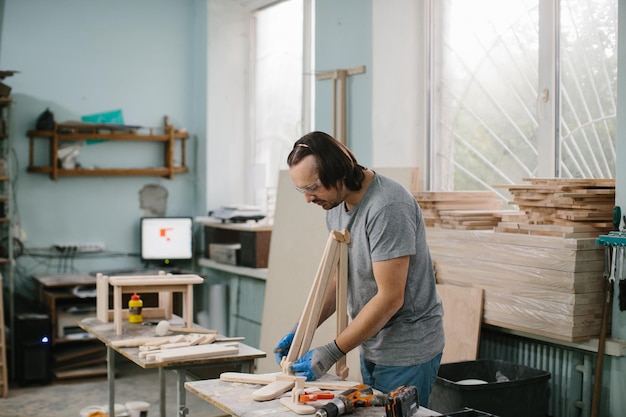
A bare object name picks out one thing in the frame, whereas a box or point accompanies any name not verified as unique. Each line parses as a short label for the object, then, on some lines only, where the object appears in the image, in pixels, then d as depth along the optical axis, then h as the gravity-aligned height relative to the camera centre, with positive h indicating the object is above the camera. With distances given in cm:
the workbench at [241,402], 217 -64
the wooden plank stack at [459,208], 366 -10
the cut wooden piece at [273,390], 228 -61
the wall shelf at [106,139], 573 +35
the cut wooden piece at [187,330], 344 -65
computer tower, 522 -111
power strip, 587 -49
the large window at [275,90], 560 +73
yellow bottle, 367 -60
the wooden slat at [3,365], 501 -119
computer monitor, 605 -42
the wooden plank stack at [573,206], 314 -7
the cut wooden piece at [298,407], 217 -63
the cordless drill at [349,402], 207 -60
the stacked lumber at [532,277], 310 -38
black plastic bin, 311 -85
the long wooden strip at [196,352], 295 -65
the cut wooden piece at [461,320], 354 -62
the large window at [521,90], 357 +50
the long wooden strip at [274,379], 239 -62
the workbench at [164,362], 295 -68
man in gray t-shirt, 231 -26
